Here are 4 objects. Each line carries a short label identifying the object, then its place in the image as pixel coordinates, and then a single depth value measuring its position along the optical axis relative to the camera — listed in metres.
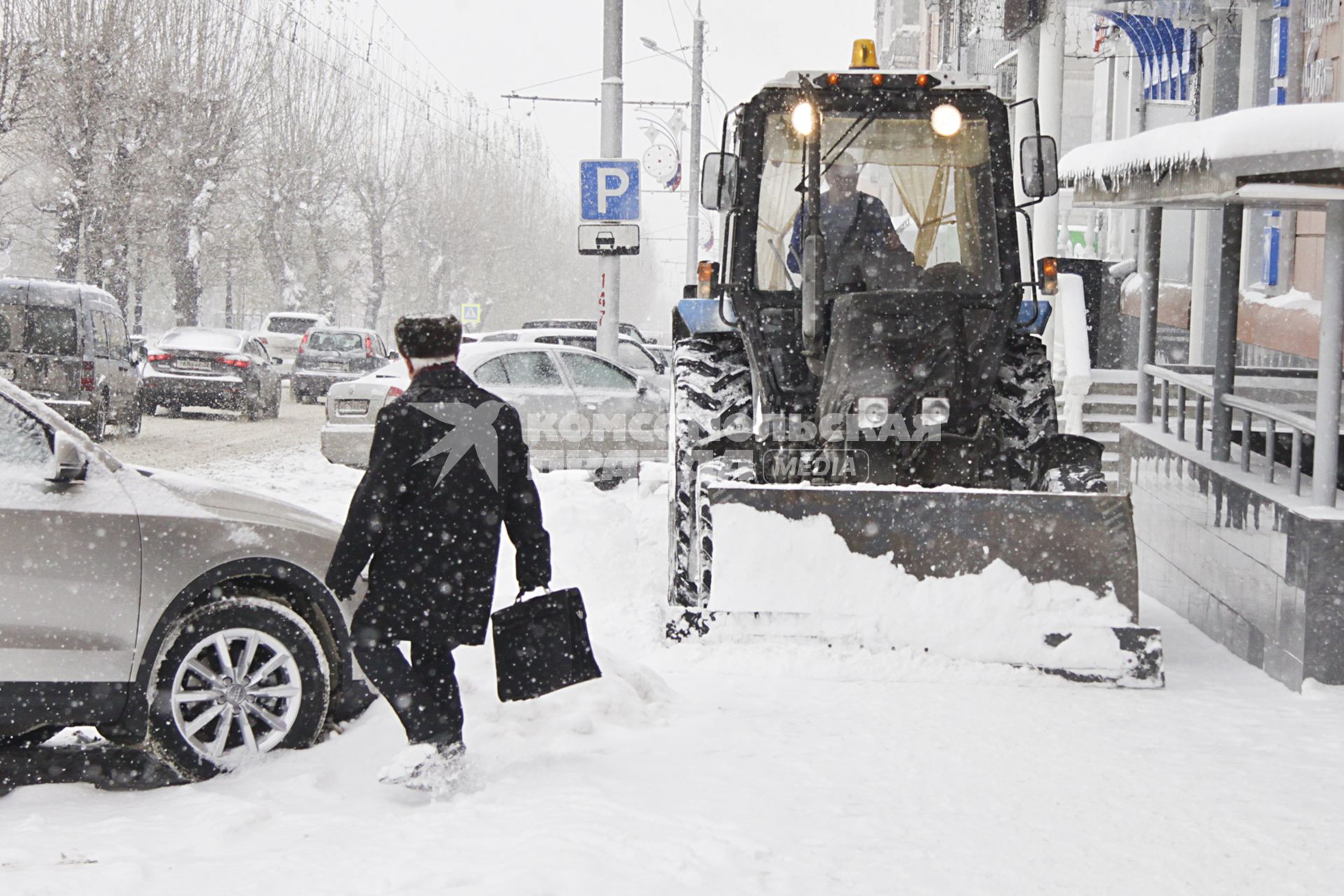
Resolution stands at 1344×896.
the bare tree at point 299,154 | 49.59
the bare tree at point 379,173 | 59.41
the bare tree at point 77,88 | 32.88
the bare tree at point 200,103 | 38.09
